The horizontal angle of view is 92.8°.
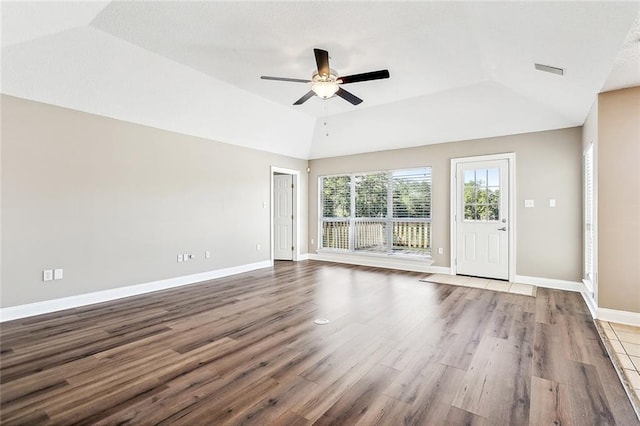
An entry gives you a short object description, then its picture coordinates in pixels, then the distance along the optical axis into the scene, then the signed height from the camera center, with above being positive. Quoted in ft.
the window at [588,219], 12.98 -0.46
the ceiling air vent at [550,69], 10.59 +4.96
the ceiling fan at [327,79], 10.32 +4.74
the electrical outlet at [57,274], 12.63 -2.62
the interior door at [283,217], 25.65 -0.58
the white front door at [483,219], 17.63 -0.56
